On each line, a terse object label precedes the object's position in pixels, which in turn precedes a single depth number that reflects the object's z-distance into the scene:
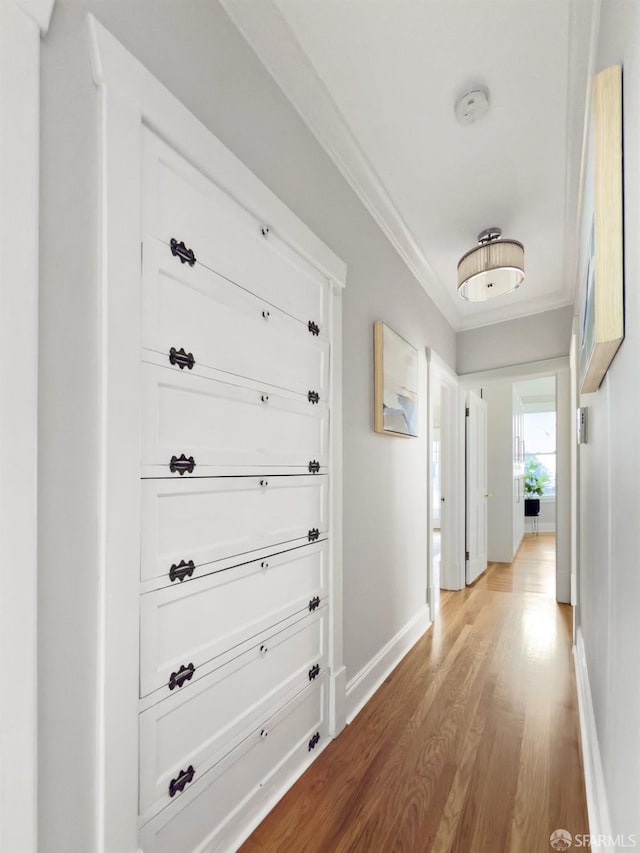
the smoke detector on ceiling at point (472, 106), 1.75
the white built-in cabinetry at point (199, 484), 0.97
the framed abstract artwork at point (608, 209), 0.90
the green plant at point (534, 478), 8.33
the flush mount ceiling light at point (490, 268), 2.48
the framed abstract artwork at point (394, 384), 2.38
